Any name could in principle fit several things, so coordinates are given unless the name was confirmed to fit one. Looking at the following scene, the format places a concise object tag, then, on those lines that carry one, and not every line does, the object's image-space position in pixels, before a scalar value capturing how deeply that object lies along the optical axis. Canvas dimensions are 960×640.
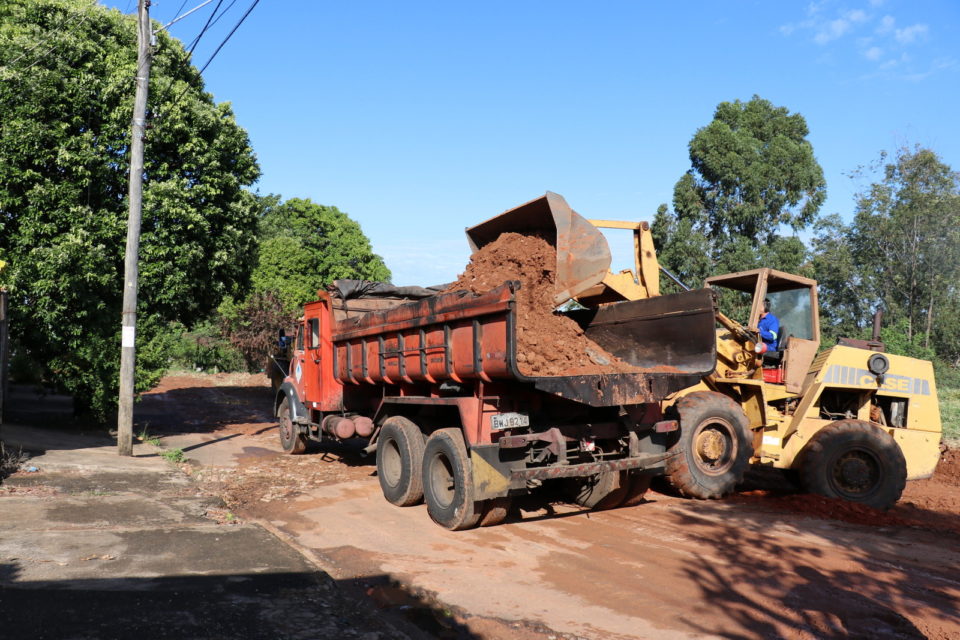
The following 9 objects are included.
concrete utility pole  11.54
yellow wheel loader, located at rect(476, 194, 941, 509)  8.00
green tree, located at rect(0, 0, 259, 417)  12.11
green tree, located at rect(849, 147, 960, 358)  25.39
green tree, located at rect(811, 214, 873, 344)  28.16
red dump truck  6.73
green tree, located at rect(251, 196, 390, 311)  27.33
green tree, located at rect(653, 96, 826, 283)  27.44
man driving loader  9.16
